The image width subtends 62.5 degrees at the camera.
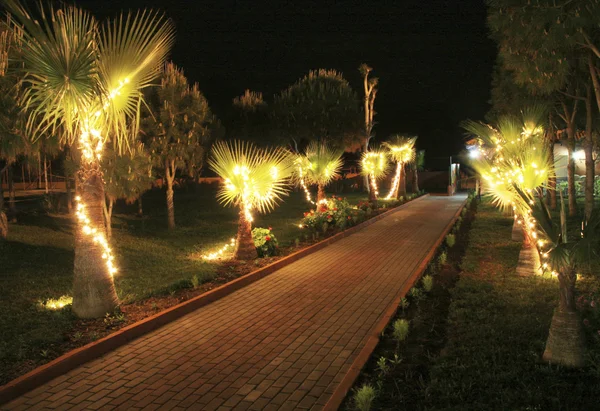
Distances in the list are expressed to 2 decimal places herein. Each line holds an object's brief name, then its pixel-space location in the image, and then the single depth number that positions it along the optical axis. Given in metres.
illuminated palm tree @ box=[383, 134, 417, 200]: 31.72
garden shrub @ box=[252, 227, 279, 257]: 12.26
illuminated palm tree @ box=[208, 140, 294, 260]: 11.85
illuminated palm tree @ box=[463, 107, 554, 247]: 6.61
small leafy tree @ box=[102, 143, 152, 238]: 14.62
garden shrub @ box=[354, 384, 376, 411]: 4.44
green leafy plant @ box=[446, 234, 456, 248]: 13.61
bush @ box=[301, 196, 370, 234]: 16.12
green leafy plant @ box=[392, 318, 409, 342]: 6.36
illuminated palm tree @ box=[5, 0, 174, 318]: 6.37
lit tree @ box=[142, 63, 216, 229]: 17.78
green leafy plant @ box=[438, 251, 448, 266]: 11.21
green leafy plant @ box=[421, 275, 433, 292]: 8.80
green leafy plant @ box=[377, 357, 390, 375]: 5.41
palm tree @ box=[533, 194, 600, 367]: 5.12
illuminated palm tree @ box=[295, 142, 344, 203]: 19.06
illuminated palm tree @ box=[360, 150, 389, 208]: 25.72
